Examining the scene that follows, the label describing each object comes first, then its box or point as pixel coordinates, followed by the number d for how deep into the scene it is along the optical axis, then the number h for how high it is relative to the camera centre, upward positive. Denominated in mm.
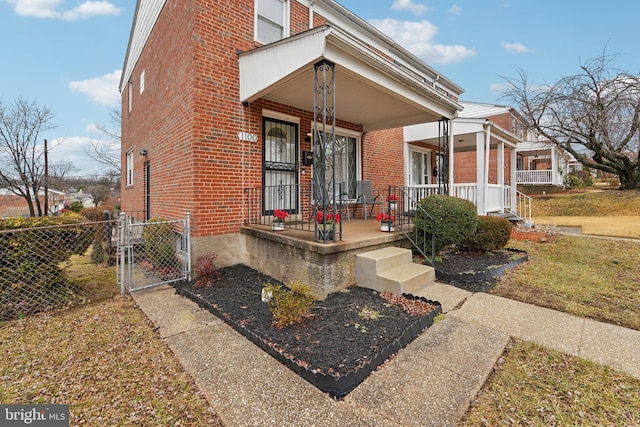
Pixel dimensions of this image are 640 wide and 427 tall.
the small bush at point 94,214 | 12742 -285
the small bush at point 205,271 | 4660 -1057
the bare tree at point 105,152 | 23375 +4580
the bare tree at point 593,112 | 13891 +4828
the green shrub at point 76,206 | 21672 +138
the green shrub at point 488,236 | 5945 -632
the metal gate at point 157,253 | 4649 -879
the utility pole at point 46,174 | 16531 +1933
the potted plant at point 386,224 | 5053 -307
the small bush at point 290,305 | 3076 -1068
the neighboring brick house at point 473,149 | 8352 +1899
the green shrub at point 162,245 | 5629 -738
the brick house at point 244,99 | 4570 +2111
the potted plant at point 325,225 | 3918 -257
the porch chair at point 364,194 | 7841 +343
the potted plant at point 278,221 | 4762 -233
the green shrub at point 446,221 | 5055 -259
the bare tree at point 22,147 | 15922 +3412
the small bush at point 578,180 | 23438 +2194
